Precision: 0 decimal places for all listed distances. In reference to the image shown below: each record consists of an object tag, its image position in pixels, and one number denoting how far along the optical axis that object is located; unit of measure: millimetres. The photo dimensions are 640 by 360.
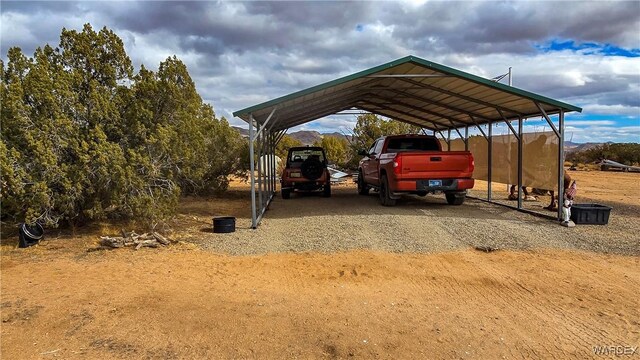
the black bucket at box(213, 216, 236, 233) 9562
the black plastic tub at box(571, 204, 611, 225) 9742
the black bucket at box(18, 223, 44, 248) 8359
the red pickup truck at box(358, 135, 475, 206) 11289
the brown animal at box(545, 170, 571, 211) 10670
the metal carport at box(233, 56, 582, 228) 9992
